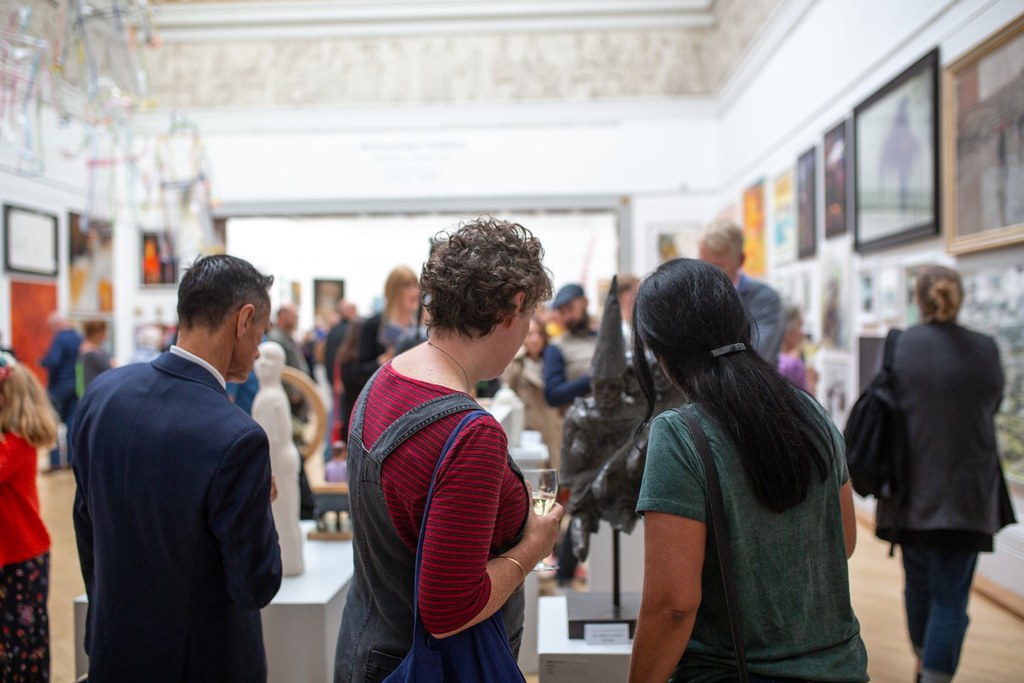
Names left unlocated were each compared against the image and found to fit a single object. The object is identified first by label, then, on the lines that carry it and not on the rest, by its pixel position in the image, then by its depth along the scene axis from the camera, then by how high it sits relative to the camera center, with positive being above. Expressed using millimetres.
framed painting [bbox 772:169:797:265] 9203 +1164
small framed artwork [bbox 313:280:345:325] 13336 +499
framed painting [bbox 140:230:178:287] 14219 +1099
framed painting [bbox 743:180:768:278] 10547 +1240
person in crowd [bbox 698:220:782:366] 3920 +192
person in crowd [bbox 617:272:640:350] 5316 +253
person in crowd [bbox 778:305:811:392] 6363 -64
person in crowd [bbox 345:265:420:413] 5227 -6
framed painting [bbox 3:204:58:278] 10688 +1181
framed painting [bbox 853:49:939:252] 5809 +1274
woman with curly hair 1422 -271
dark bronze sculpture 2662 -385
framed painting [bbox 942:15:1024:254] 4656 +1099
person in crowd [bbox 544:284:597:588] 4879 -220
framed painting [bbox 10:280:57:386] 10914 +115
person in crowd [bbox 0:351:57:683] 2951 -727
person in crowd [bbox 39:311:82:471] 9750 -542
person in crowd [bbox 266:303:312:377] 7188 -71
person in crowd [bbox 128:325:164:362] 8906 -174
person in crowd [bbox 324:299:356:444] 8016 -240
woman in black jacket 3395 -638
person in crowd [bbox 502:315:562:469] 6453 -528
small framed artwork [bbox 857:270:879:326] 6836 +196
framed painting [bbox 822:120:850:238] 7527 +1359
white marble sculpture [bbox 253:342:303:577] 3064 -469
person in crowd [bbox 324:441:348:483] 3922 -701
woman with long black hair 1558 -365
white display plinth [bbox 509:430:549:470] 4543 -755
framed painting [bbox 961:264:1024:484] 4691 -61
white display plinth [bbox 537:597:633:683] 2525 -1048
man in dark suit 1930 -480
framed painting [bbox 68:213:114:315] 12312 +964
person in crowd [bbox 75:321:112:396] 8820 -266
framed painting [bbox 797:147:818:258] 8391 +1238
